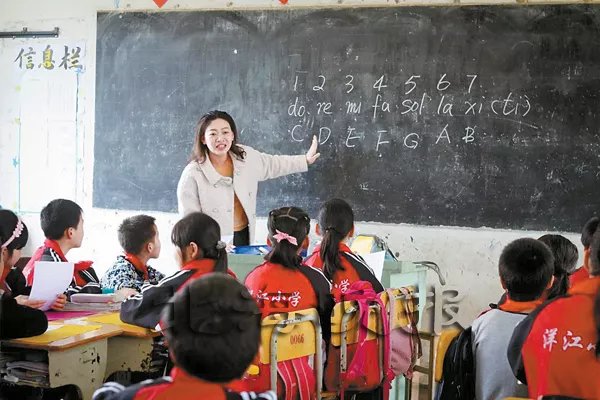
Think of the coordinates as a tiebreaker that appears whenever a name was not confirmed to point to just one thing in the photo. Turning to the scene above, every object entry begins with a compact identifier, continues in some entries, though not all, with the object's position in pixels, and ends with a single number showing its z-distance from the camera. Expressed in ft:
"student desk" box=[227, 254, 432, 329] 12.29
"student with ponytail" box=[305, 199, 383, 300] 10.25
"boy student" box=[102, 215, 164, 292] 10.73
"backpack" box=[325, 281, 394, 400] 9.22
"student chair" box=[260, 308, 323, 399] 7.95
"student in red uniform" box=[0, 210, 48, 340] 8.14
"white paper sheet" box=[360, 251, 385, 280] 11.40
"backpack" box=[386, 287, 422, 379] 10.14
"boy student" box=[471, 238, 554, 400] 7.46
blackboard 14.31
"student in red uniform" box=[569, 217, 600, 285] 9.83
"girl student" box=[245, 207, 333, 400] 9.14
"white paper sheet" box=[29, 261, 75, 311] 9.18
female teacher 14.11
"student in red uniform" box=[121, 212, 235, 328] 8.80
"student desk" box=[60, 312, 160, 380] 9.11
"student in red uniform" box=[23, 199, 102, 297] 10.82
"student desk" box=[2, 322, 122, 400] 8.16
